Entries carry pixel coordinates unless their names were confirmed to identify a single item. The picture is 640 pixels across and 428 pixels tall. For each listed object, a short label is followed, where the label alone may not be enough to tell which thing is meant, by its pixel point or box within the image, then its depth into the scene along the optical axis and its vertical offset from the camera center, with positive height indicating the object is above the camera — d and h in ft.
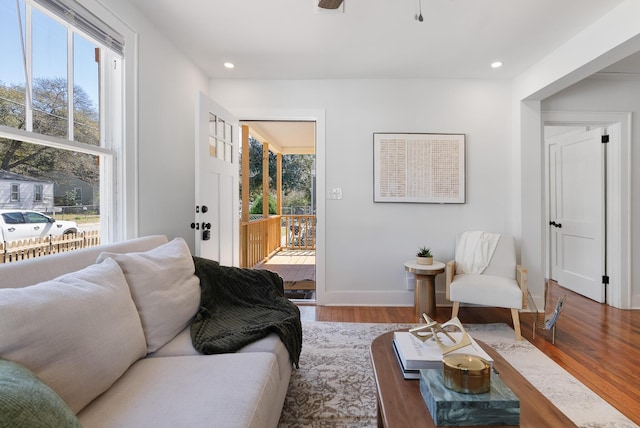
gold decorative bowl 3.11 -1.71
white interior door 11.17 -0.09
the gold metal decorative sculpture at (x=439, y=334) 3.71 -1.66
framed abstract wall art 10.70 +1.45
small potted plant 9.79 -1.54
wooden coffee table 3.02 -2.09
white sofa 2.88 -1.60
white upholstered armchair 8.30 -2.01
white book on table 3.75 -1.83
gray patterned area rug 5.16 -3.48
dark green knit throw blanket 4.81 -1.92
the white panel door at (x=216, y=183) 7.89 +0.81
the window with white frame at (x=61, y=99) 4.56 +1.97
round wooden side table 9.53 -2.52
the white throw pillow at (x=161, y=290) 4.57 -1.29
